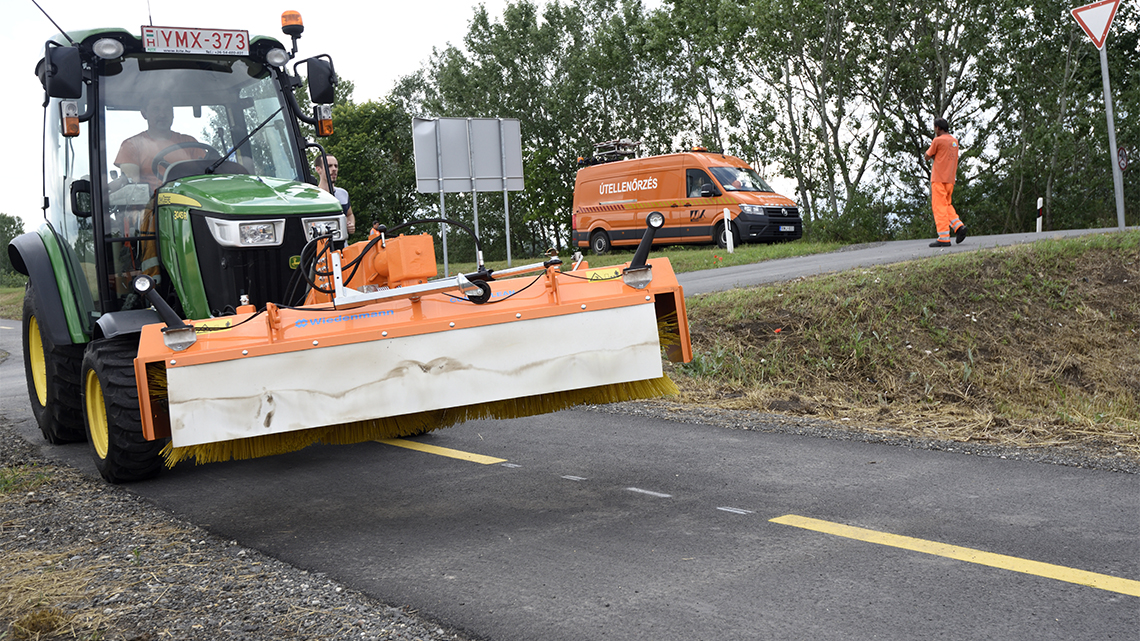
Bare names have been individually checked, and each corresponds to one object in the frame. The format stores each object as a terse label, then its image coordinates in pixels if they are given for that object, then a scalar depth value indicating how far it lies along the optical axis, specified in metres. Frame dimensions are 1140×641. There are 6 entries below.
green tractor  5.70
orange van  23.61
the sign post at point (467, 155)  16.39
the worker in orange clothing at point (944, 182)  14.55
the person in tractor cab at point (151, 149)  6.27
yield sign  12.29
